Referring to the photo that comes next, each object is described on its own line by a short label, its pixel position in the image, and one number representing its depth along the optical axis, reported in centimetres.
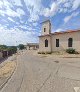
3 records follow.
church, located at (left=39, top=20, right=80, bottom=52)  1284
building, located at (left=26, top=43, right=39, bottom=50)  4111
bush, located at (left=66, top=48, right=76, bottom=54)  1244
